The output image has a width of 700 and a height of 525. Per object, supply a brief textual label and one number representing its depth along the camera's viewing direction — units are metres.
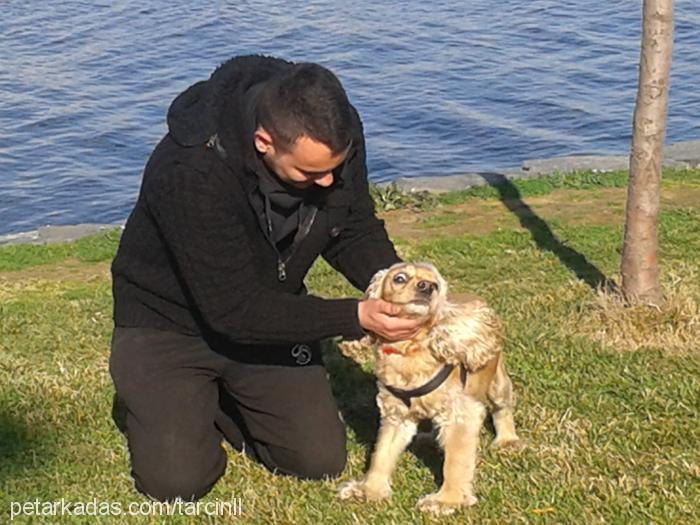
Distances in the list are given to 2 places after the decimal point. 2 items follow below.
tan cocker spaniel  4.54
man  4.51
